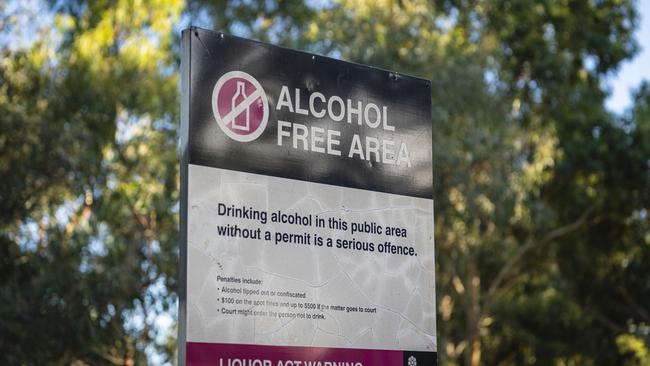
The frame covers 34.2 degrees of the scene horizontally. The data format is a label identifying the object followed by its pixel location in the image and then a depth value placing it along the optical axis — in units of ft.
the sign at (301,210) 14.21
